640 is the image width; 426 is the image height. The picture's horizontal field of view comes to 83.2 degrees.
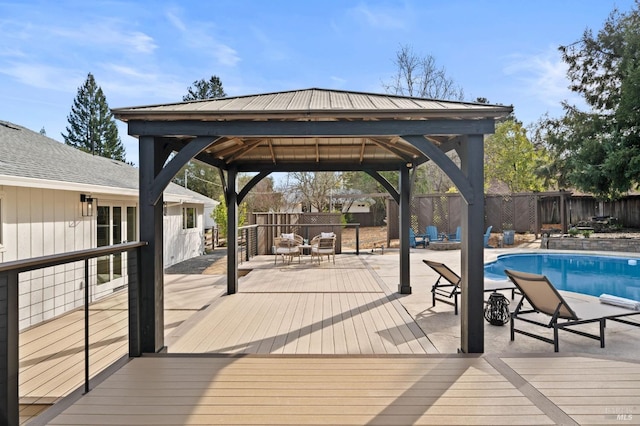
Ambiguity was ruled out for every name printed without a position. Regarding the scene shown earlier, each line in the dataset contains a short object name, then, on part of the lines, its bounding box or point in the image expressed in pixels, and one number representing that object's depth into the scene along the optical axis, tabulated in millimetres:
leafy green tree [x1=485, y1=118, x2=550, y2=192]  21453
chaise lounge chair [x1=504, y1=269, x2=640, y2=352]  3898
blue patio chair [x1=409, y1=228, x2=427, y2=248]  14484
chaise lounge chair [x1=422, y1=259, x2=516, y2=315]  5348
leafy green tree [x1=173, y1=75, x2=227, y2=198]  27250
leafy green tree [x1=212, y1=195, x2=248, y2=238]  17903
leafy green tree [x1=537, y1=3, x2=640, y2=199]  14052
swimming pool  8422
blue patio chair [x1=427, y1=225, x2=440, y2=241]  14961
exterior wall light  7035
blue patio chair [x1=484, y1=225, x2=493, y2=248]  14241
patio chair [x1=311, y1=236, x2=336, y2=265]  9844
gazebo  3449
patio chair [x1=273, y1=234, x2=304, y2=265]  9680
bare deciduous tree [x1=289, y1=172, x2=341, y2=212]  18494
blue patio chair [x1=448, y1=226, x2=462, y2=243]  14670
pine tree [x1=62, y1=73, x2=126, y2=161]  27562
